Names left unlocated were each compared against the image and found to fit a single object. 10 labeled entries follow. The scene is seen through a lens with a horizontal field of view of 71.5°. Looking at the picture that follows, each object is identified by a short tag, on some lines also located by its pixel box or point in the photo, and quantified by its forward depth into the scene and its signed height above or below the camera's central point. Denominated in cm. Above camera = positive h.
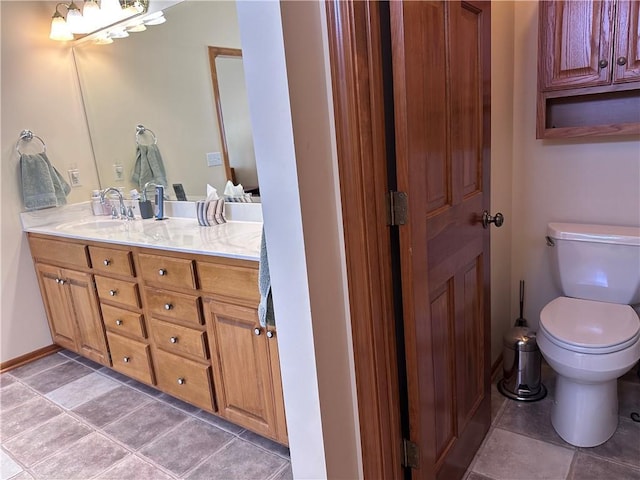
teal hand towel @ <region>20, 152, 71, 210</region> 276 -8
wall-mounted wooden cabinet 167 +19
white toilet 159 -77
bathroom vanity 169 -67
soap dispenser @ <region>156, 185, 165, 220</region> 263 -26
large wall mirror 229 +33
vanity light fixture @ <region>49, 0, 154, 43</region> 260 +86
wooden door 112 -25
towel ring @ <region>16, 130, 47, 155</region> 275 +20
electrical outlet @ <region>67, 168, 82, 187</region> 303 -8
